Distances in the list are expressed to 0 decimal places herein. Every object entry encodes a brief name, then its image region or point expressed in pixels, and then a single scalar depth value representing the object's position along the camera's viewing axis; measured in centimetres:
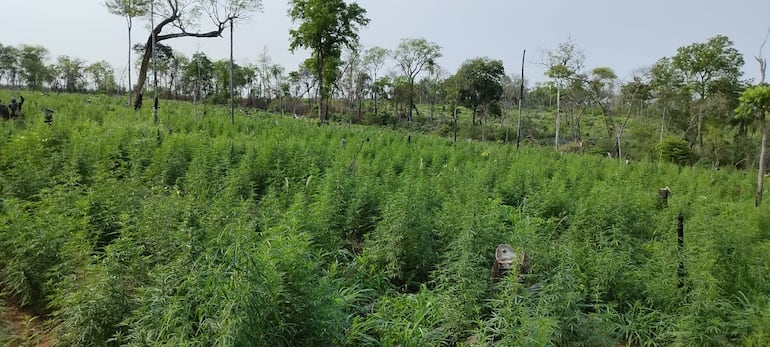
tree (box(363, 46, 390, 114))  4788
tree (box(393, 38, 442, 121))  4260
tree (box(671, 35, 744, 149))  2875
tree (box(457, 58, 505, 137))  3831
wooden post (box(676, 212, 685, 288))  472
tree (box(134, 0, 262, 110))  2072
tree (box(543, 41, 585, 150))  3080
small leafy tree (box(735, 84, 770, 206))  1007
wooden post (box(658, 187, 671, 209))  827
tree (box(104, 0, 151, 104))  2425
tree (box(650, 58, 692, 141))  3119
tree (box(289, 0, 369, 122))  2545
